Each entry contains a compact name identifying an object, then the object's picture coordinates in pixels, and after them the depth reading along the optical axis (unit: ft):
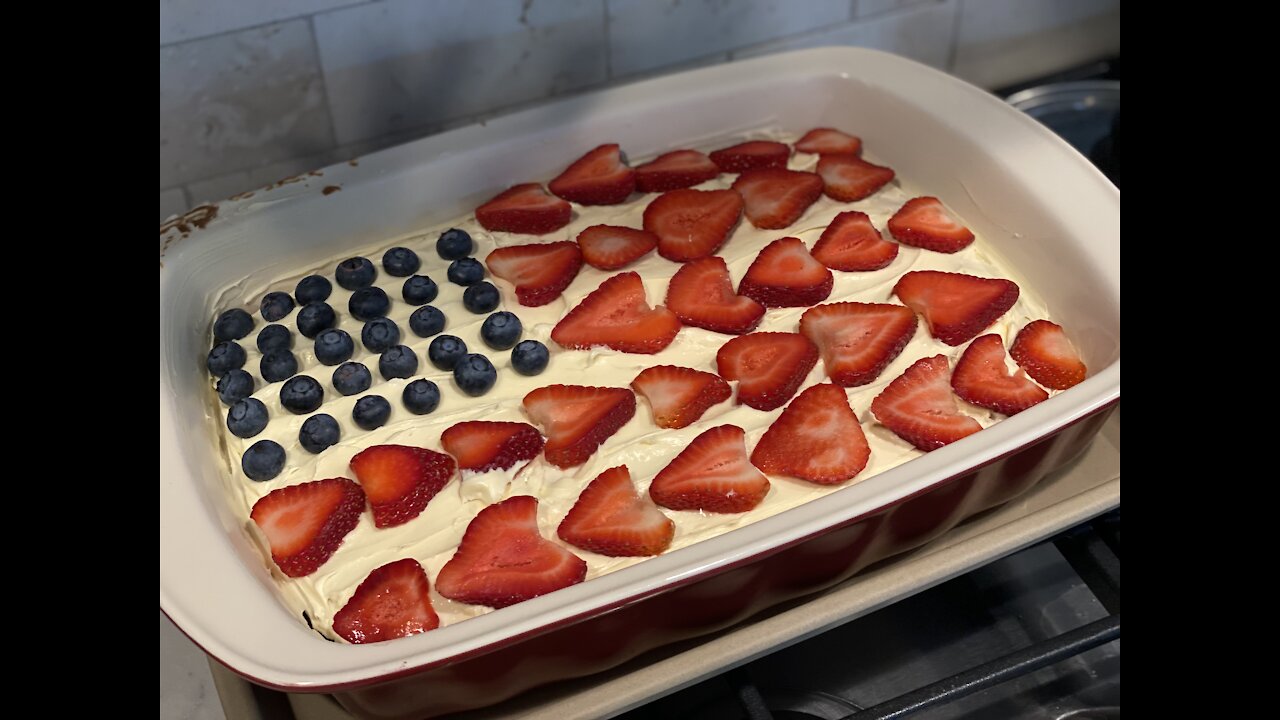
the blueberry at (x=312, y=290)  1.45
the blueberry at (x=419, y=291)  1.44
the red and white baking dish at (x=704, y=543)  1.05
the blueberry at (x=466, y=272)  1.48
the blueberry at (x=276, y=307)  1.44
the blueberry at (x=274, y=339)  1.39
